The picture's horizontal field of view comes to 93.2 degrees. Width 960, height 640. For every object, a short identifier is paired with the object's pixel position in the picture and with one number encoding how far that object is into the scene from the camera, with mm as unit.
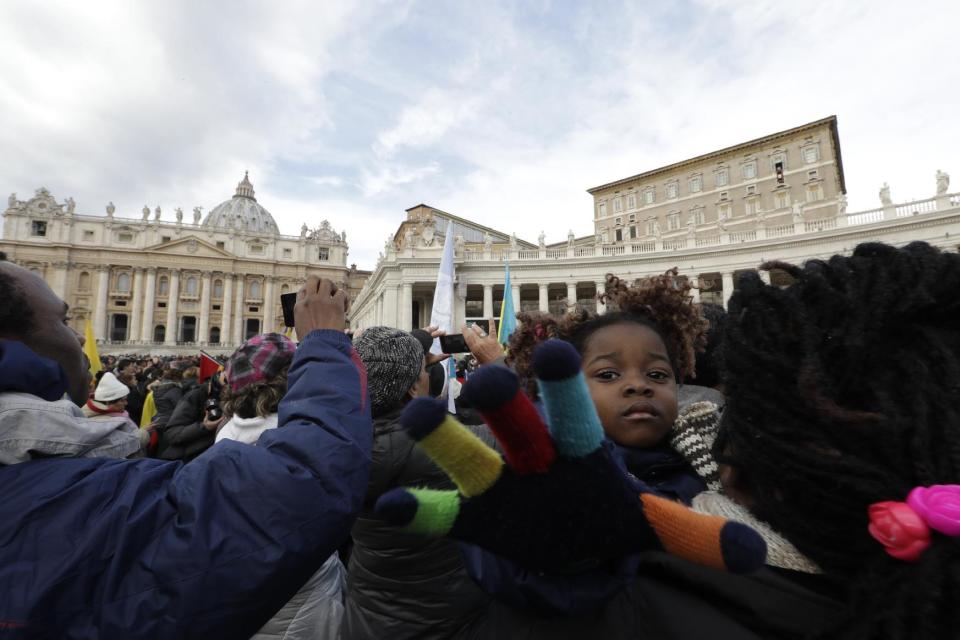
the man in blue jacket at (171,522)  1023
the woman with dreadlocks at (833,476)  765
